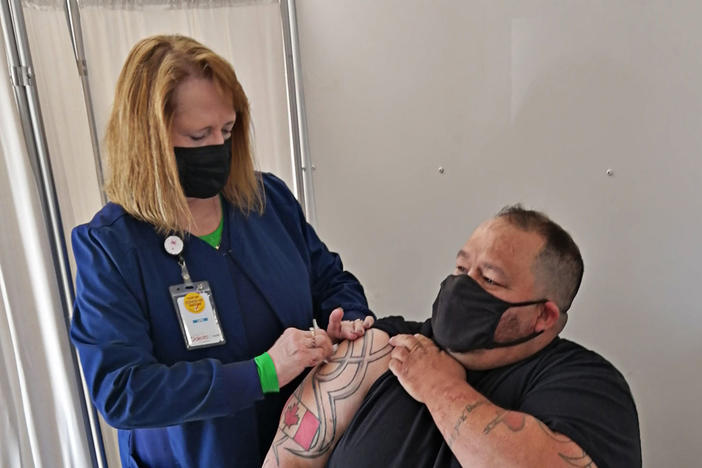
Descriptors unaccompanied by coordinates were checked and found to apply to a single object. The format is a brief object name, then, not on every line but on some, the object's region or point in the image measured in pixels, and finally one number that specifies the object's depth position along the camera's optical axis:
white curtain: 1.86
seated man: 1.04
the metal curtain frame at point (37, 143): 1.76
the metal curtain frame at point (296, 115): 2.42
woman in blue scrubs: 1.20
